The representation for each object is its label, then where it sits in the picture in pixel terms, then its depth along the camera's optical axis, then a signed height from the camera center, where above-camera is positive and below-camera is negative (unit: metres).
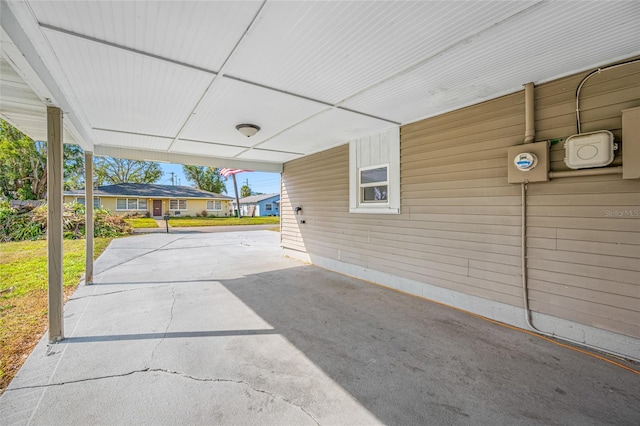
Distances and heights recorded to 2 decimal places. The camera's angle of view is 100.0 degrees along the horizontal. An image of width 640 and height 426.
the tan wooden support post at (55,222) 2.69 -0.09
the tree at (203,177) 32.88 +4.43
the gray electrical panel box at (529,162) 2.76 +0.52
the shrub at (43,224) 9.91 -0.44
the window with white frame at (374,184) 4.71 +0.52
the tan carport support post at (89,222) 4.71 -0.16
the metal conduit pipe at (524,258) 2.95 -0.51
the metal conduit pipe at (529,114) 2.87 +1.05
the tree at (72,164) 18.88 +3.55
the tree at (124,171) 26.67 +4.42
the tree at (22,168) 14.80 +2.63
